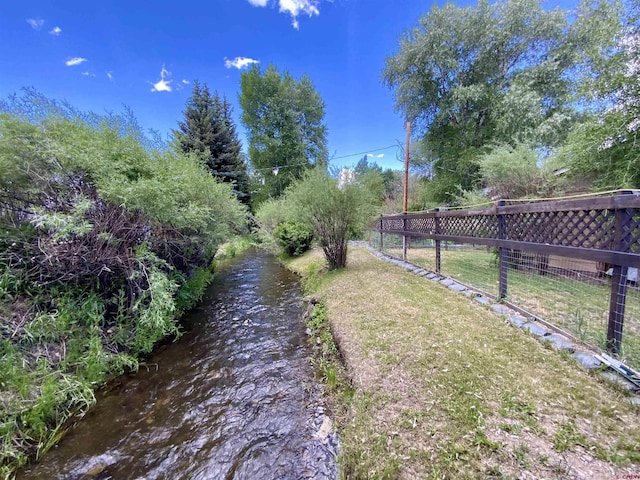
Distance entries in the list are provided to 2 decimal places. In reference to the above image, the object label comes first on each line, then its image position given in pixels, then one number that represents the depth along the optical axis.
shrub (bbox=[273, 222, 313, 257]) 10.09
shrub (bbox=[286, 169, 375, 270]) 5.83
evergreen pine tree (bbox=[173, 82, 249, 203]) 16.67
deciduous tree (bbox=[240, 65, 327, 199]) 18.45
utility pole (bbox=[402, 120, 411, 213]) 8.93
